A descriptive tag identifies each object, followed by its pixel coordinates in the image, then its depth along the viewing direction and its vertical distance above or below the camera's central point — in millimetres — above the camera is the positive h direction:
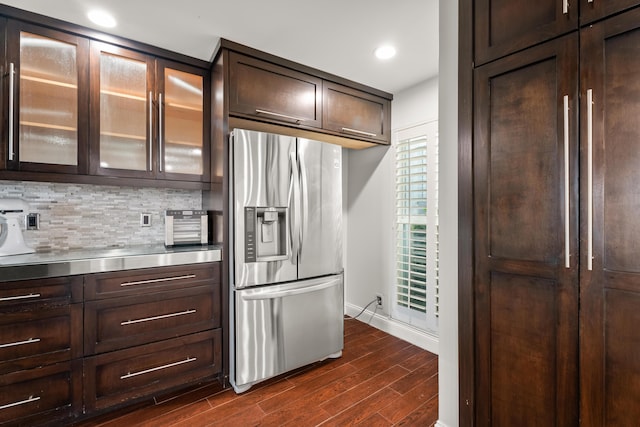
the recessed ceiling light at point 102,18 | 1820 +1224
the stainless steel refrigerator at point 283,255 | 2074 -306
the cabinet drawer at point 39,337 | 1566 -666
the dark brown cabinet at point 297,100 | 2172 +953
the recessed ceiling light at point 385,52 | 2197 +1217
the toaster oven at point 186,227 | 2238 -98
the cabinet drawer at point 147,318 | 1780 -664
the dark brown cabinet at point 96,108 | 1806 +728
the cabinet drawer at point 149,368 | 1773 -987
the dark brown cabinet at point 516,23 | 1118 +770
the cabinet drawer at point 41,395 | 1569 -981
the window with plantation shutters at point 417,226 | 2629 -117
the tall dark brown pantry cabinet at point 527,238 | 1116 -99
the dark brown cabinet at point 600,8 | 989 +699
